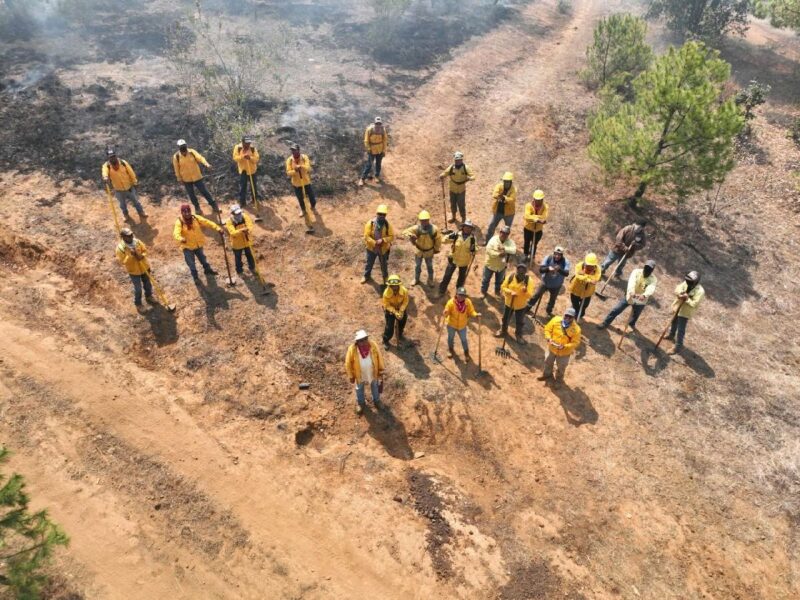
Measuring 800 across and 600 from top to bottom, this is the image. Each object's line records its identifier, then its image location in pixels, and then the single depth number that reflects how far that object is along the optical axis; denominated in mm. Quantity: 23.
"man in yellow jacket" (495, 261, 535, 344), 10672
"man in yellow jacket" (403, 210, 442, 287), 11552
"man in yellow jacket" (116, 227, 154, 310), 10602
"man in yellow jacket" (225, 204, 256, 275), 11656
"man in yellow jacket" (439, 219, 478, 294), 11422
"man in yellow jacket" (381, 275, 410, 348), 9992
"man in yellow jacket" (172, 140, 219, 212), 13023
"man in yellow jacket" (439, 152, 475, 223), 13773
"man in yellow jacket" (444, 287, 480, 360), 10125
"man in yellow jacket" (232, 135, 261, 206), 13766
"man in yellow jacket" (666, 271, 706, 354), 10961
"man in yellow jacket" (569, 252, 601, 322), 11133
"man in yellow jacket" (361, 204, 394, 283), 11711
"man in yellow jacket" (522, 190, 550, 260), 12673
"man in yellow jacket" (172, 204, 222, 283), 11266
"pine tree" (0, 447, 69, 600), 5457
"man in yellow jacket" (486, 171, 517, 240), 13062
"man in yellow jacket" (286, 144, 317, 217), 13633
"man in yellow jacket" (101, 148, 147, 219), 12648
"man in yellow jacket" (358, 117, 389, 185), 15117
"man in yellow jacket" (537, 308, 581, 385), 9711
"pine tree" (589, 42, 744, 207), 13805
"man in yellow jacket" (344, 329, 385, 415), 9007
